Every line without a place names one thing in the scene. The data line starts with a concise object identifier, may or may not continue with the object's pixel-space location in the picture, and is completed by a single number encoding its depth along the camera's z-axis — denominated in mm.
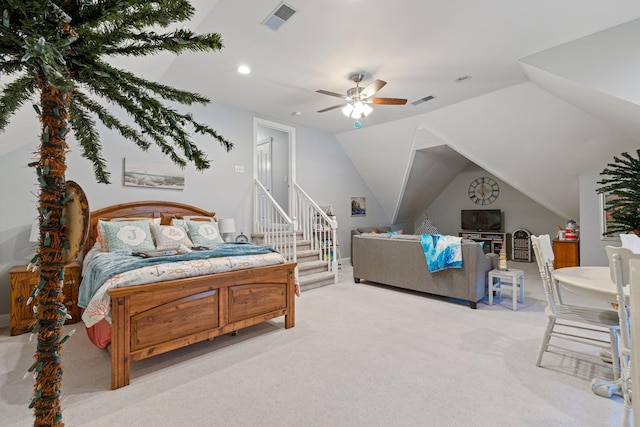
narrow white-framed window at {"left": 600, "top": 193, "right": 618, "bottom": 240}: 4902
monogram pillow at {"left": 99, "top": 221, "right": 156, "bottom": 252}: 3367
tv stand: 7832
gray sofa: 3818
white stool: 3728
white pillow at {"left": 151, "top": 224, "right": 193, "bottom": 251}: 3625
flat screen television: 8078
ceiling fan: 3833
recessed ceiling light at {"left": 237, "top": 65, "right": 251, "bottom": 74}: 3789
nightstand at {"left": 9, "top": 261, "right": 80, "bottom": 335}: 3041
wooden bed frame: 2170
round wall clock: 8352
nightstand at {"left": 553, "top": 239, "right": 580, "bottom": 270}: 5517
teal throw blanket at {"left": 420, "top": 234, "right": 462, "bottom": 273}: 3895
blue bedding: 2373
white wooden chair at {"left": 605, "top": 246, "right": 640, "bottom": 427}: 1562
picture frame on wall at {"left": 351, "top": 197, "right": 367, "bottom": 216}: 7566
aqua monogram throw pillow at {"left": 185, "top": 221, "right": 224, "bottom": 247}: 3969
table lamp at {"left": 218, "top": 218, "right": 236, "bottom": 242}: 4688
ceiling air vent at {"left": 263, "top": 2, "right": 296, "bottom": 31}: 2689
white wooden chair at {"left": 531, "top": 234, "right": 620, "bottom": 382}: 2143
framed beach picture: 4230
